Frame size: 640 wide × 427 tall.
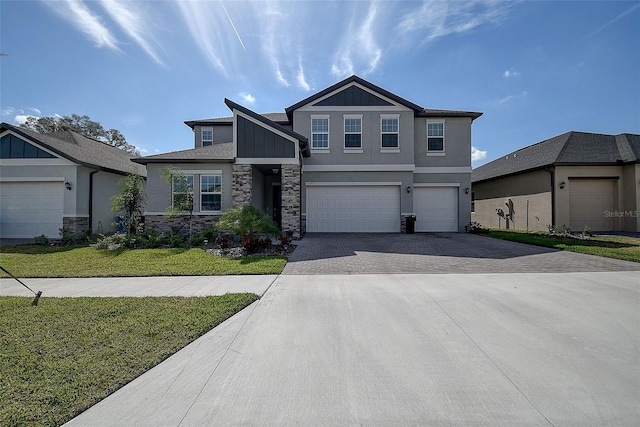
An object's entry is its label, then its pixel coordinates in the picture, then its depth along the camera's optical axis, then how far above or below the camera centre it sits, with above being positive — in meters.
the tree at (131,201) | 12.12 +0.66
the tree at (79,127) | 31.50 +10.41
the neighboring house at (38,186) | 13.48 +1.39
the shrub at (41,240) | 12.22 -1.07
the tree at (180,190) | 12.38 +1.17
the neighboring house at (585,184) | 15.79 +1.94
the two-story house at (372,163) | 15.55 +2.95
